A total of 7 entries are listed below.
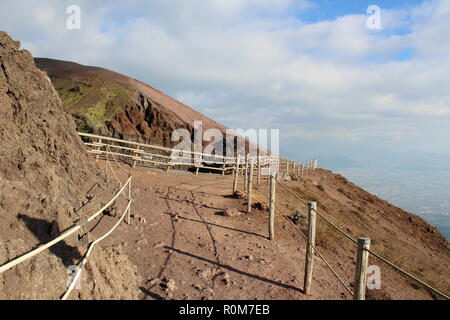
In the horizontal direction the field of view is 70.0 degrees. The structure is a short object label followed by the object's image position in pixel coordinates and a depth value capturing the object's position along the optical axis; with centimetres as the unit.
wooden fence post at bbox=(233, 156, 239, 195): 1292
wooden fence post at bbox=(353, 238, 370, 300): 404
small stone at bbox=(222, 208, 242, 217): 986
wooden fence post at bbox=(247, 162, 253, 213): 1013
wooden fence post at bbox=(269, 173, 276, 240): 826
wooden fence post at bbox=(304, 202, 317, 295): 564
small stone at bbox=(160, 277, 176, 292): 533
